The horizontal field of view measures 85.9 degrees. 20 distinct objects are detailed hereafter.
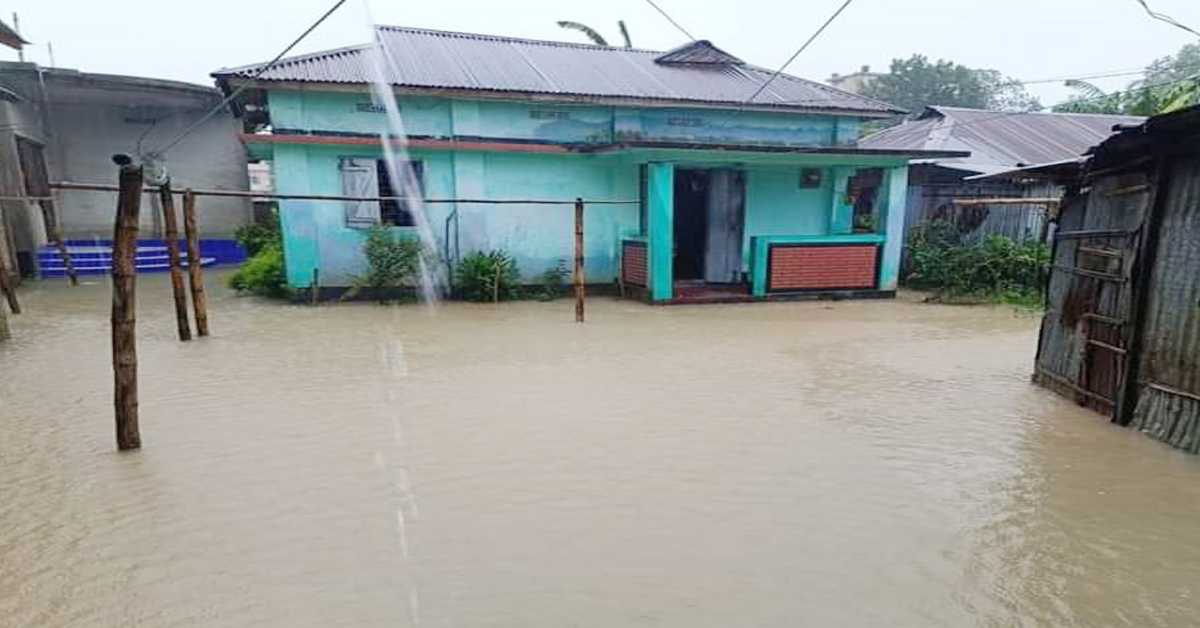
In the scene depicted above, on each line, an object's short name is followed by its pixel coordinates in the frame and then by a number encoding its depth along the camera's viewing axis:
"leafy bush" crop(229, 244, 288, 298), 12.17
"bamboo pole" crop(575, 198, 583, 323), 9.37
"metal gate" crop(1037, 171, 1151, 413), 5.47
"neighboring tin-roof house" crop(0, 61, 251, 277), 14.12
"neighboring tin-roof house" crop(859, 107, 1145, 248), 15.12
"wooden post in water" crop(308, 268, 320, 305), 11.55
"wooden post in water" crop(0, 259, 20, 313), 9.80
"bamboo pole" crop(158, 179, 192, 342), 8.31
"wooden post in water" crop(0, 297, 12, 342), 8.32
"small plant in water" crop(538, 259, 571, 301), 12.69
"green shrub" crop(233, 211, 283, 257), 16.97
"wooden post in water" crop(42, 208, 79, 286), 13.55
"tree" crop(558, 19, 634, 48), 21.20
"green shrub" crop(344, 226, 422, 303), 11.33
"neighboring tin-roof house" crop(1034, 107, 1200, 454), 4.82
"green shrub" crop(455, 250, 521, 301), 11.86
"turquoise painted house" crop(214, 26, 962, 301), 11.30
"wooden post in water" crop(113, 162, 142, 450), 4.57
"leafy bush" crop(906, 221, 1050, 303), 12.97
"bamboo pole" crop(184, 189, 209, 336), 8.56
